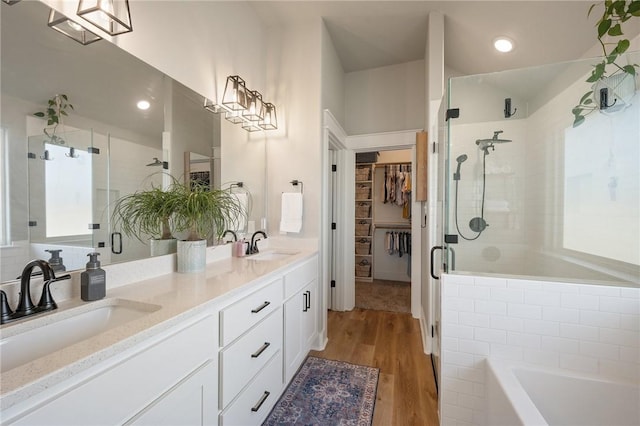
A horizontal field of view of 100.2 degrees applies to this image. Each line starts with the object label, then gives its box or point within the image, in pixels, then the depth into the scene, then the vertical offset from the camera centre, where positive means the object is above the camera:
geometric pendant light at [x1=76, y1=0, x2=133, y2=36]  1.14 +0.87
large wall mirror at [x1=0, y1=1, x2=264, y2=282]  0.95 +0.30
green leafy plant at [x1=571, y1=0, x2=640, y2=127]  1.05 +0.78
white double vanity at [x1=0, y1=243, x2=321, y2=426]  0.64 -0.46
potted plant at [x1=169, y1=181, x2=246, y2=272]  1.53 -0.05
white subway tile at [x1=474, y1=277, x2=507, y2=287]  1.48 -0.40
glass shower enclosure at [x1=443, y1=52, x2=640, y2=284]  1.52 +0.21
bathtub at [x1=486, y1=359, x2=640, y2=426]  1.20 -0.88
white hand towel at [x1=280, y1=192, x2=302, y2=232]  2.50 -0.03
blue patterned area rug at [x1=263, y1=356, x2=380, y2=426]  1.64 -1.28
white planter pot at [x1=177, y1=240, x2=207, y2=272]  1.54 -0.27
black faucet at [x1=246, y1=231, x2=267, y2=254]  2.27 -0.32
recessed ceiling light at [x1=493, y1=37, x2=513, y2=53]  2.45 +1.54
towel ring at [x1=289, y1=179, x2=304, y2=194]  2.54 +0.25
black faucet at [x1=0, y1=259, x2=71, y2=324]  0.86 -0.31
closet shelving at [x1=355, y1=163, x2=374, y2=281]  4.75 -0.22
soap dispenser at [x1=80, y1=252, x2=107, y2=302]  1.06 -0.29
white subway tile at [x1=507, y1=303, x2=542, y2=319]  1.43 -0.54
